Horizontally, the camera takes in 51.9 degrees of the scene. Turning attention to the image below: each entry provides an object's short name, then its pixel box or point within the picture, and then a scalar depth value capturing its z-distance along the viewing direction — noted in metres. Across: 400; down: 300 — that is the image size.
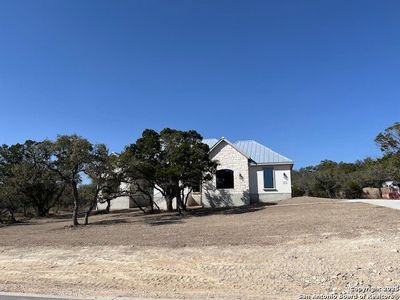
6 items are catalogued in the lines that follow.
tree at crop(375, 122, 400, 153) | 33.38
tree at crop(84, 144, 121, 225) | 22.94
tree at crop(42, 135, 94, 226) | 22.28
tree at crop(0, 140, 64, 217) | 29.46
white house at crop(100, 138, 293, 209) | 32.88
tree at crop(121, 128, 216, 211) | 24.86
